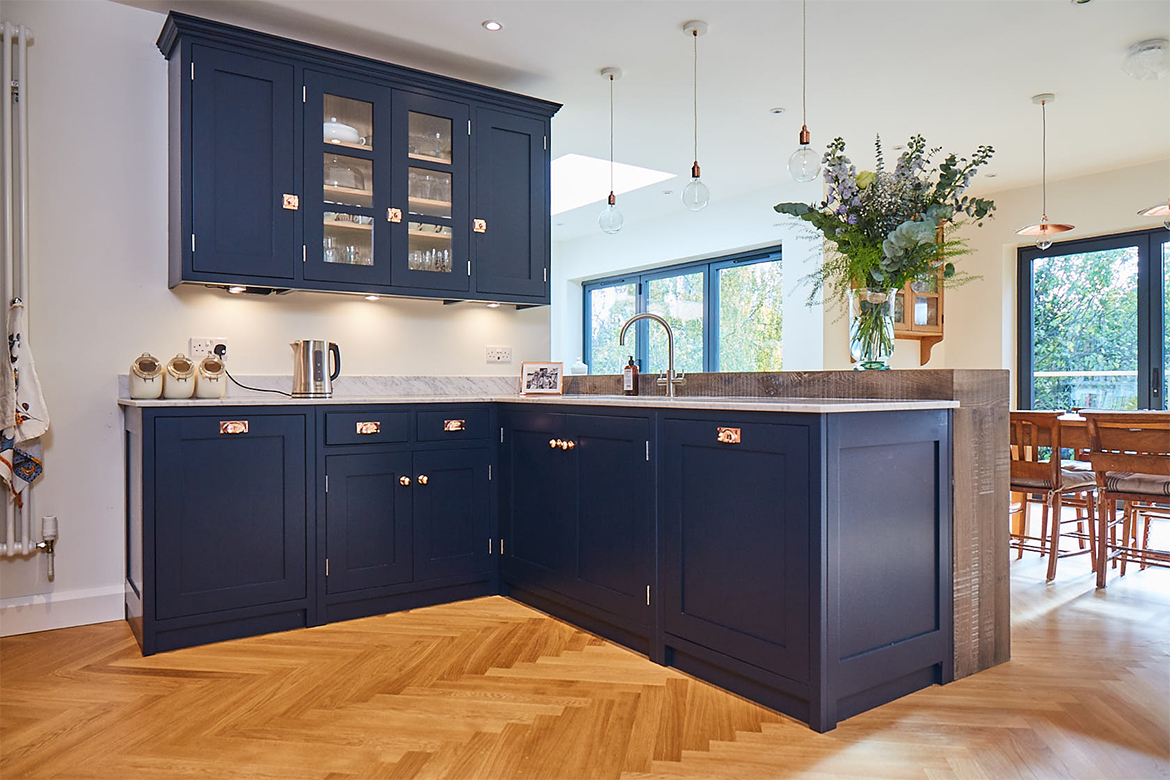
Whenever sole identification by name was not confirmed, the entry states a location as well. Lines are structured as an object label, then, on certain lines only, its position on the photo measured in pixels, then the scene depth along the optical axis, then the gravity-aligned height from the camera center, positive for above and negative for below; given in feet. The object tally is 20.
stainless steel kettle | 10.91 +0.20
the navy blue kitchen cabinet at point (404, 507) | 10.14 -1.70
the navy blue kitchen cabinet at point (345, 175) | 10.05 +3.02
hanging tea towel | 9.32 -0.33
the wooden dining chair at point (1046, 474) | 12.26 -1.54
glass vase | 8.69 +0.59
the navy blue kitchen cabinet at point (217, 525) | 9.00 -1.70
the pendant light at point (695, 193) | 11.68 +2.90
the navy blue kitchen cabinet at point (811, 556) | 6.84 -1.66
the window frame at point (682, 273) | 23.06 +3.13
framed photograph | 13.01 +0.07
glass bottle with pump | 11.53 +0.03
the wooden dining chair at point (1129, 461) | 11.13 -1.19
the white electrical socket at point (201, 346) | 10.82 +0.54
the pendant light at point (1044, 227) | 13.97 +2.89
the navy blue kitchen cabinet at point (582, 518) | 8.81 -1.72
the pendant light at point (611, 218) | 12.88 +2.80
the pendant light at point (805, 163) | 10.36 +2.94
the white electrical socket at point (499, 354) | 13.47 +0.51
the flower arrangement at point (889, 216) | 8.04 +1.78
